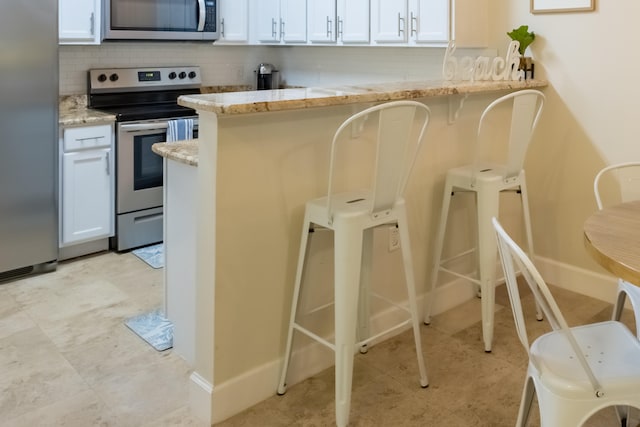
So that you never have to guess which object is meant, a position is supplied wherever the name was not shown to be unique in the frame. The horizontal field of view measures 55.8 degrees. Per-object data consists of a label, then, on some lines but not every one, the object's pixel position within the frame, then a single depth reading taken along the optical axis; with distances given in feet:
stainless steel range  12.55
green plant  10.74
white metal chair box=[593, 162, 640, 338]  6.57
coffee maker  16.28
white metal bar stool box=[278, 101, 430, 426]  6.79
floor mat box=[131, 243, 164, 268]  12.29
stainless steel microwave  12.46
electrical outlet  9.06
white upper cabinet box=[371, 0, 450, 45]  11.03
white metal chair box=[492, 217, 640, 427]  4.87
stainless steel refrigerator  10.28
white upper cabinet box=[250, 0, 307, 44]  14.28
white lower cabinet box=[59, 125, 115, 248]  11.87
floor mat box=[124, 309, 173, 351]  8.96
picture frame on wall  10.16
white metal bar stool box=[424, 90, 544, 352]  8.81
